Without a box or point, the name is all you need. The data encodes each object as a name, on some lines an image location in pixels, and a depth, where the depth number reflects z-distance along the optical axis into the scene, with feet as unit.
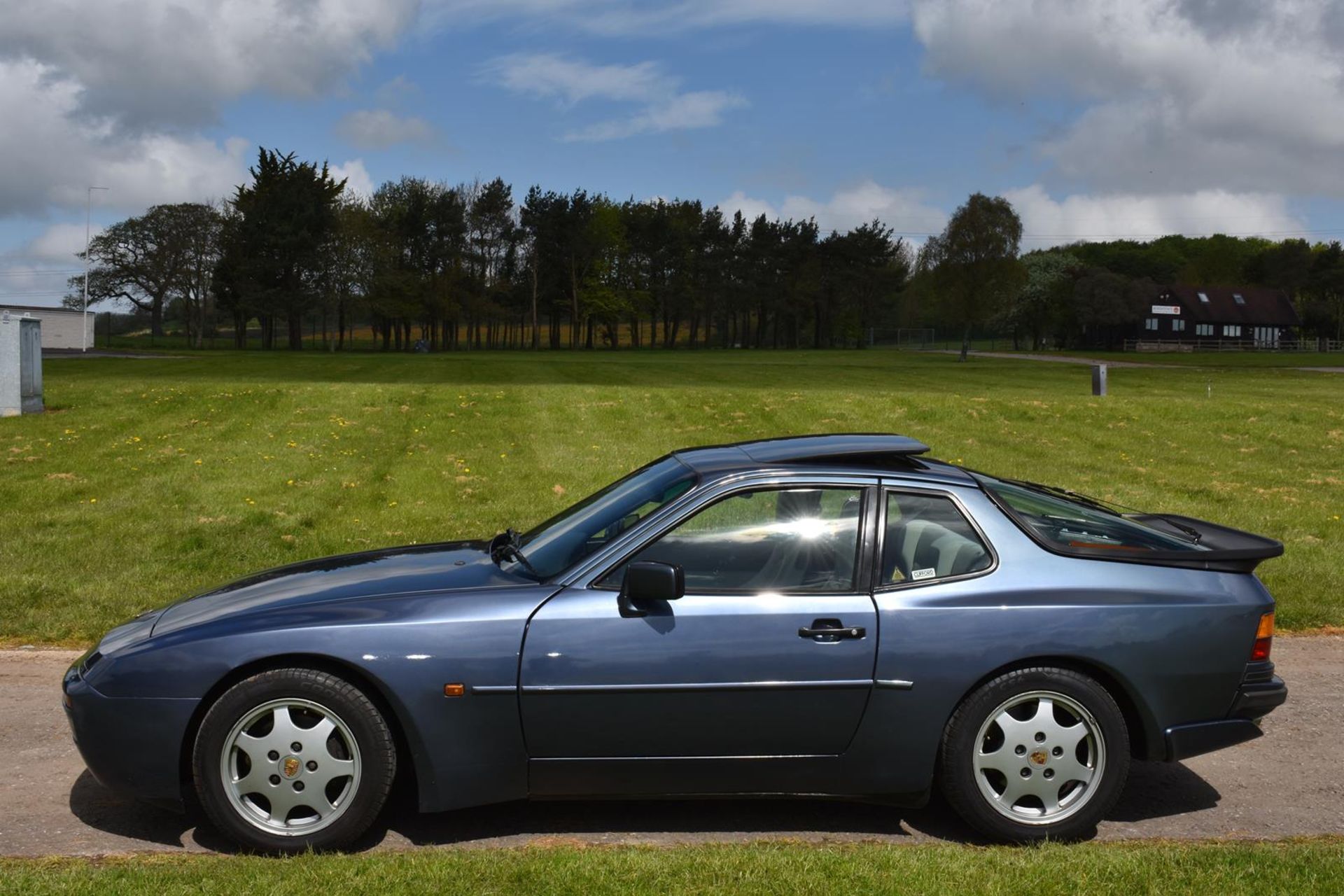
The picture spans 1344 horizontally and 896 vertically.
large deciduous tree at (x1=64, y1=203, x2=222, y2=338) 280.51
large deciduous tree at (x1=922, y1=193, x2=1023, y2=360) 254.27
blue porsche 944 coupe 13.61
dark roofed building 354.74
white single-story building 252.21
